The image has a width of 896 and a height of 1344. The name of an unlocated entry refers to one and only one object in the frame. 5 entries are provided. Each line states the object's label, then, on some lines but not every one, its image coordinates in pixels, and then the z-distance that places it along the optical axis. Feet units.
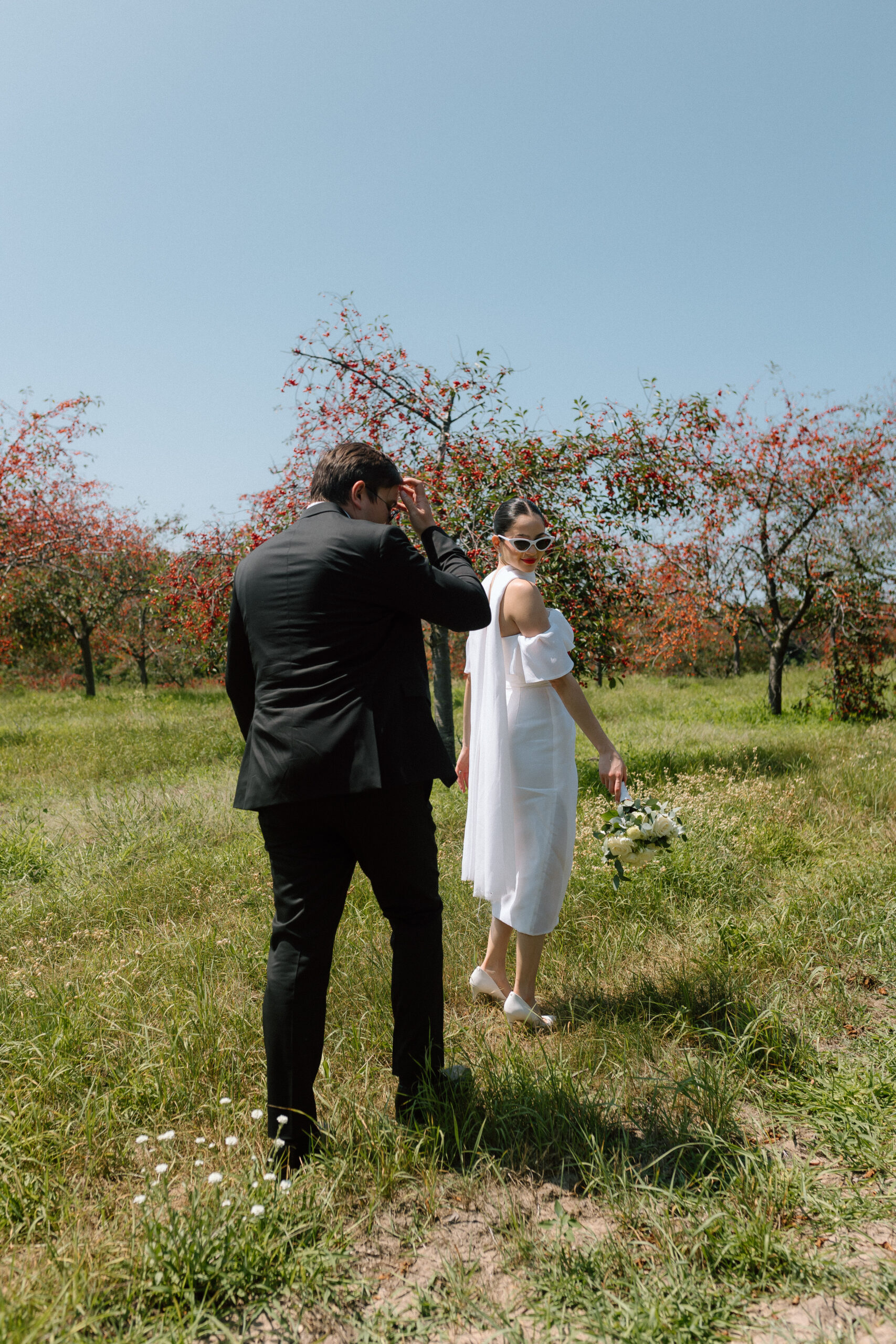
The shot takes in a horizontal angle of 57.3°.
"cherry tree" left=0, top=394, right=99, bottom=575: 42.52
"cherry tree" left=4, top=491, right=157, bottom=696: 51.88
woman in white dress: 10.02
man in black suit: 7.22
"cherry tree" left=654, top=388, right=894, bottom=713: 39.11
